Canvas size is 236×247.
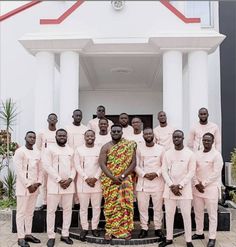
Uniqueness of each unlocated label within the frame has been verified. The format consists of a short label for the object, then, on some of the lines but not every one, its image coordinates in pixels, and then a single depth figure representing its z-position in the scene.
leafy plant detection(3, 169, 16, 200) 8.52
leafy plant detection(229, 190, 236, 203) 8.23
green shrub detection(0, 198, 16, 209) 8.17
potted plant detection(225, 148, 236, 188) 8.43
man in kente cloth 5.66
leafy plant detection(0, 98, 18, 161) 9.92
